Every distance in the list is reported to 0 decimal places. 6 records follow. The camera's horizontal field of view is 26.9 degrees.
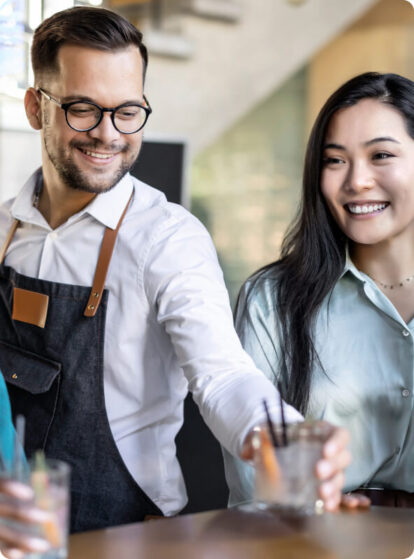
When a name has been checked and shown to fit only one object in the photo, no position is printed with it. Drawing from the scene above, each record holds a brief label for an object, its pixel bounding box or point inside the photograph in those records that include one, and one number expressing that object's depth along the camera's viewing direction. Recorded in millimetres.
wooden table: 1078
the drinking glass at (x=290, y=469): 1083
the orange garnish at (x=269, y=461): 1083
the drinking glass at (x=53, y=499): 963
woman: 1776
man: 1622
